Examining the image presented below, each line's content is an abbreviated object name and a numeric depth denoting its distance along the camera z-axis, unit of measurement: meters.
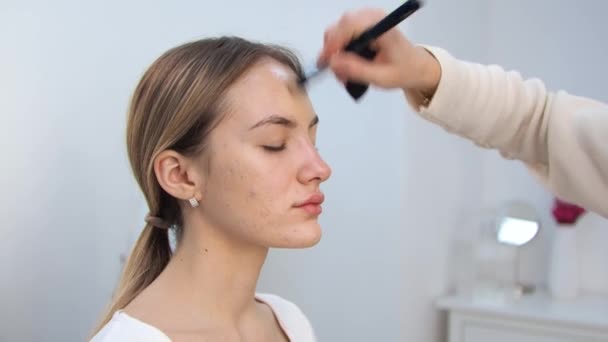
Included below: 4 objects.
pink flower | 1.91
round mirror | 1.91
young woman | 0.89
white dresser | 1.64
